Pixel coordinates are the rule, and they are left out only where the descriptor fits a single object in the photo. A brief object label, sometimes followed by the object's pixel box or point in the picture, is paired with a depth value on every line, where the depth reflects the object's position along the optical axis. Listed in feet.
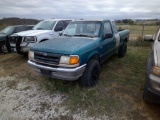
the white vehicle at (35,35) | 19.73
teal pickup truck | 10.34
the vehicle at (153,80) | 7.75
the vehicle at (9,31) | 25.46
